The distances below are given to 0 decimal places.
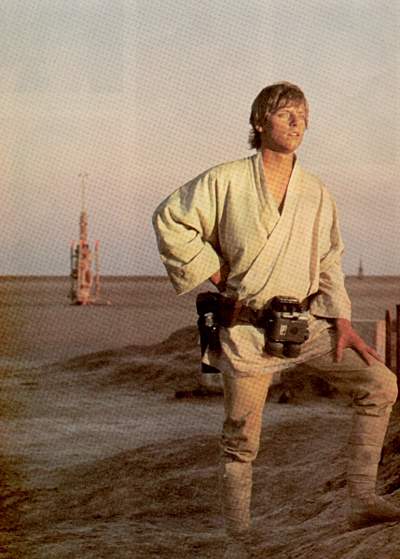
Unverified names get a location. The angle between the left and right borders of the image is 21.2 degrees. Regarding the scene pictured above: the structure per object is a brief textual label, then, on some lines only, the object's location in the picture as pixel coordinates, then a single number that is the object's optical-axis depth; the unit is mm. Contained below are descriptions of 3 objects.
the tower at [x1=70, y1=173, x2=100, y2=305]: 26359
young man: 3525
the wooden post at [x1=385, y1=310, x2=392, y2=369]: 8131
